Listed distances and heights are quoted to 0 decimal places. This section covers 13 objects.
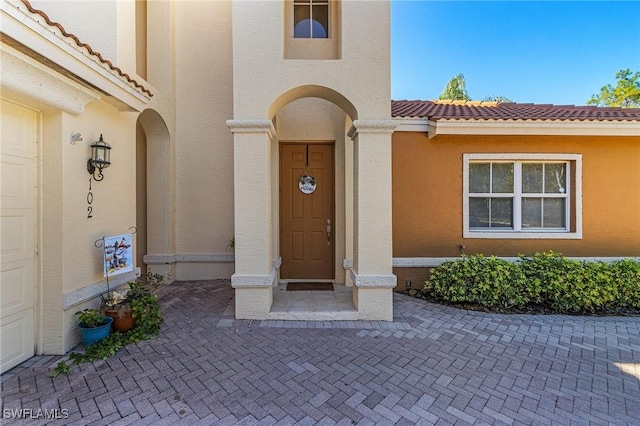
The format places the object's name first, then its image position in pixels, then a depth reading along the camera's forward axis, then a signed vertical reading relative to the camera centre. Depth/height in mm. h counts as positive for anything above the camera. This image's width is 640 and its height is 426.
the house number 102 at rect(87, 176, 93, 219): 3646 +115
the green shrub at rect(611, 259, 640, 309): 4773 -1327
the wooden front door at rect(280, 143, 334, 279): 5867 -6
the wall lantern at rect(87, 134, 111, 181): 3614 +736
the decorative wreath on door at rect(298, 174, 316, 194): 5859 +603
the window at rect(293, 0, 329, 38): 4762 +3411
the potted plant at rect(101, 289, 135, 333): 3627 -1348
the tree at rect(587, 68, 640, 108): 16527 +7604
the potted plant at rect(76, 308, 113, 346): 3354 -1452
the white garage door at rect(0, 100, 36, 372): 2898 -247
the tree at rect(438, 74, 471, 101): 19750 +9005
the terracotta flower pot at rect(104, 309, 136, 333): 3621 -1466
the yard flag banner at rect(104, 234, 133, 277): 3791 -634
